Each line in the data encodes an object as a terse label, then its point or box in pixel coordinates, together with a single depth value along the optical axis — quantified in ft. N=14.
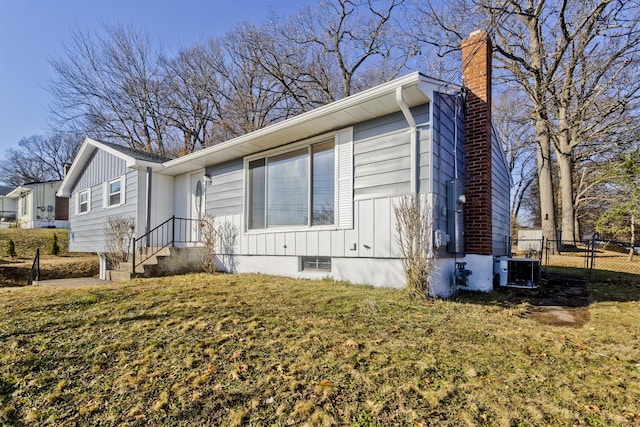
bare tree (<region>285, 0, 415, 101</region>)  50.98
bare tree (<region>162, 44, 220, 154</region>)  65.77
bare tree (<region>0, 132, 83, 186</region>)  124.26
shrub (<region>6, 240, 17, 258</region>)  44.55
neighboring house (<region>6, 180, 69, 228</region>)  81.66
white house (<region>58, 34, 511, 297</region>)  18.03
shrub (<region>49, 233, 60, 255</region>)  46.16
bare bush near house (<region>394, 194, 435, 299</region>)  16.33
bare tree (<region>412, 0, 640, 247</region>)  32.20
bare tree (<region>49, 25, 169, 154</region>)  63.31
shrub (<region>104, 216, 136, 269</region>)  29.25
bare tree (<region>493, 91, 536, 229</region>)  64.17
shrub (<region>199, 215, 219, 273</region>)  26.48
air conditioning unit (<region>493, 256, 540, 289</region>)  21.77
